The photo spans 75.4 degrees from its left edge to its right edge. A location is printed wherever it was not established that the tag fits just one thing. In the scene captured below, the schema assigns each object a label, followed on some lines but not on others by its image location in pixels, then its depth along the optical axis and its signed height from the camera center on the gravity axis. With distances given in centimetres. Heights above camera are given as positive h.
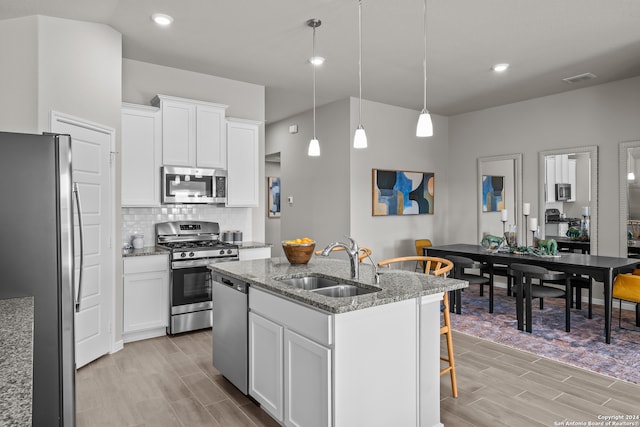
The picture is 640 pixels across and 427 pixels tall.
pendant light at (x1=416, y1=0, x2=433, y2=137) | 265 +55
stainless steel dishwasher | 270 -82
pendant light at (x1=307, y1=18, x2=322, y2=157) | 350 +58
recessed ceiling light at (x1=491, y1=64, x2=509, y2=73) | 460 +161
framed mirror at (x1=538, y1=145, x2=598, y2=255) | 544 +23
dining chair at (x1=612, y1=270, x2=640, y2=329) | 381 -72
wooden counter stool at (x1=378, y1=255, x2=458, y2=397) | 276 -83
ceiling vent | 490 +161
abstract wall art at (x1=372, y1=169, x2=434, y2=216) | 623 +29
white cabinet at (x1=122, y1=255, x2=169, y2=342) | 389 -82
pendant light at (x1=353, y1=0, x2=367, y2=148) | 301 +52
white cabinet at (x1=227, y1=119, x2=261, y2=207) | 470 +56
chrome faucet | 250 -29
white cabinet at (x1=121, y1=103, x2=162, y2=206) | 405 +56
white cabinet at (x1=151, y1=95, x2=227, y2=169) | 425 +84
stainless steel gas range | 405 -65
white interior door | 325 -15
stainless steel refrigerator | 197 -21
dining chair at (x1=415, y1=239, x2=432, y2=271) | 632 -52
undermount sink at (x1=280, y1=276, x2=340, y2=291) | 265 -46
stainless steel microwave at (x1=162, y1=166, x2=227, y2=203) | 425 +28
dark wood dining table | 378 -52
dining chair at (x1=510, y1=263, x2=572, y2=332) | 405 -81
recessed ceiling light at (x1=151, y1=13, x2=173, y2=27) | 337 +159
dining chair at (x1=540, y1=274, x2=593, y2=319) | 446 -81
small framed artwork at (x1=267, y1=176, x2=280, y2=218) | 951 +41
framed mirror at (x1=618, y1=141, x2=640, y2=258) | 505 +16
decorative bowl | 298 -29
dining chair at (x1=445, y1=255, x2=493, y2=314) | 474 -76
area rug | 342 -123
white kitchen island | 196 -73
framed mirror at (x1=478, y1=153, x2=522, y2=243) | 631 +32
